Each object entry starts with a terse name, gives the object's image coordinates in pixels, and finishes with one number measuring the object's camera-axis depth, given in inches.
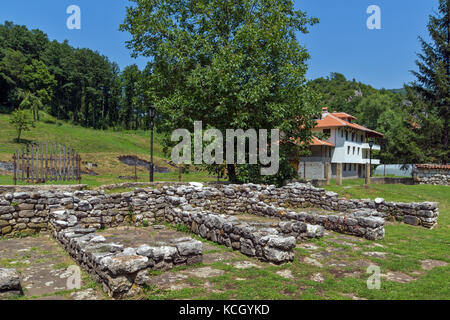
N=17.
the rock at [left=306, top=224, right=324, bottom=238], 339.6
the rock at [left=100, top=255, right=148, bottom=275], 186.4
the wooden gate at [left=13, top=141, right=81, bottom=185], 629.6
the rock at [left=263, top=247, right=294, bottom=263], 252.1
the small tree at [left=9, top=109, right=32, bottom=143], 1469.0
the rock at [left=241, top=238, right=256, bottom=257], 275.4
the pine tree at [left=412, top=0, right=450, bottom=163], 1261.1
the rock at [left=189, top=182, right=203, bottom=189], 565.1
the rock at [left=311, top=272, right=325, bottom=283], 220.1
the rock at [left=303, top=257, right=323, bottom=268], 254.4
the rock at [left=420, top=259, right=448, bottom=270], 255.2
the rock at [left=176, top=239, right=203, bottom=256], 245.4
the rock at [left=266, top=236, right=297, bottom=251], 254.7
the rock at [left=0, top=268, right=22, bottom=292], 180.9
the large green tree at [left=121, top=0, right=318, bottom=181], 669.3
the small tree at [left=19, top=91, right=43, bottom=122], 2162.9
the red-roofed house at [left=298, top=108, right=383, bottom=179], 1449.8
